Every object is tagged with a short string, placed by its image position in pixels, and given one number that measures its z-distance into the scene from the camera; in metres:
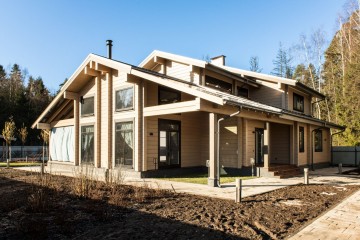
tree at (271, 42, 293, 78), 45.22
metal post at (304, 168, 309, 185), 11.47
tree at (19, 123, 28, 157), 24.76
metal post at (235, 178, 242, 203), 7.57
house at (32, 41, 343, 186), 12.77
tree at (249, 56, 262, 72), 45.78
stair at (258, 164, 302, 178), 13.48
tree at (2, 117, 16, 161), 20.88
